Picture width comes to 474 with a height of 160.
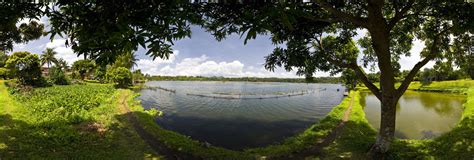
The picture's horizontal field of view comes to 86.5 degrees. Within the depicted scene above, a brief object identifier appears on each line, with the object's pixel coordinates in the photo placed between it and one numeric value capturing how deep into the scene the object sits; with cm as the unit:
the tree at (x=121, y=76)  6227
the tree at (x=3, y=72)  4491
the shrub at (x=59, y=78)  5173
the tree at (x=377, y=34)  865
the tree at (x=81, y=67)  7614
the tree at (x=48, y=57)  7519
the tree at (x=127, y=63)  7415
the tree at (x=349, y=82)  4864
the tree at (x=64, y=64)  8988
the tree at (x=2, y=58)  5878
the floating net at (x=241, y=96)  4600
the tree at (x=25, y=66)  4066
